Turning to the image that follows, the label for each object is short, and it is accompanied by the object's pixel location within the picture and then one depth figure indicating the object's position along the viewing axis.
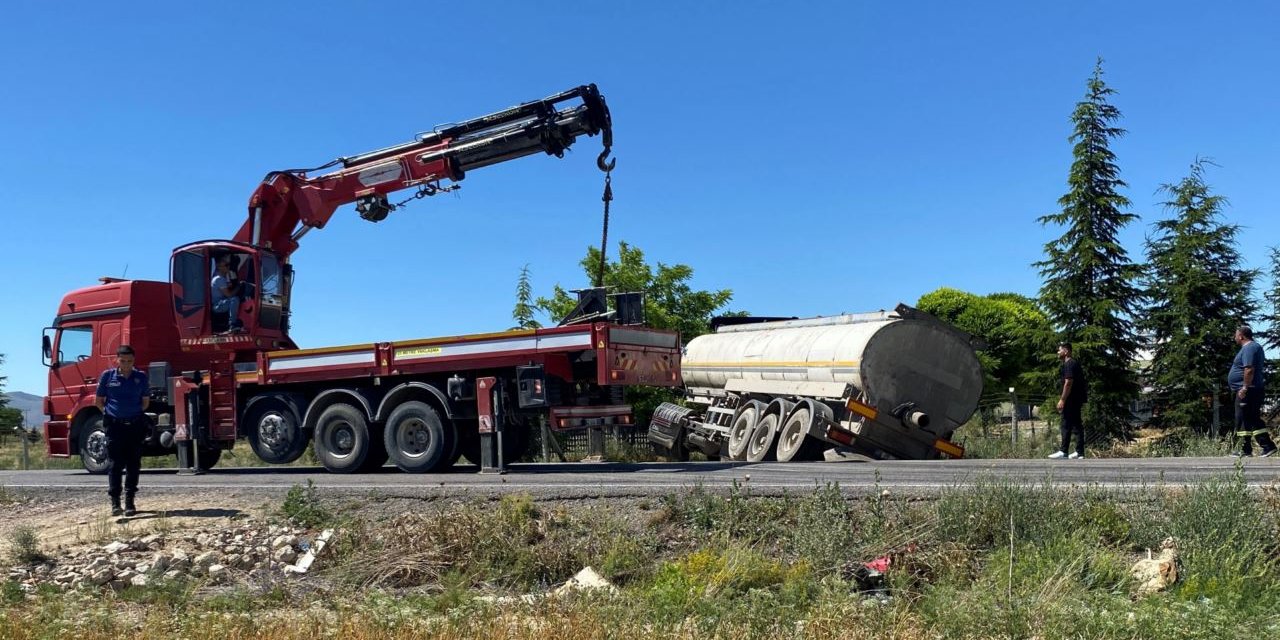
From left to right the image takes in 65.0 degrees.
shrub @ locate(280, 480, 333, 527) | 9.12
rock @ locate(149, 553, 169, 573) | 7.91
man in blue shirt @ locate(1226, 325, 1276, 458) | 12.98
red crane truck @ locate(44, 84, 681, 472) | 12.83
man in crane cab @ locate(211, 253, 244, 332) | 14.89
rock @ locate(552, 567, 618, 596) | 6.75
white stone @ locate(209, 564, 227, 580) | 7.79
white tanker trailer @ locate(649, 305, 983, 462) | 16.06
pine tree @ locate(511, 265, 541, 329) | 29.51
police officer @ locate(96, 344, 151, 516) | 9.92
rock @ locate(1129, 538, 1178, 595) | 6.54
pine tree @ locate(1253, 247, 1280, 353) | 22.44
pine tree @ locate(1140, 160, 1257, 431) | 21.92
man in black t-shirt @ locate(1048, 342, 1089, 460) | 14.72
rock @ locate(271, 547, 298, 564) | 8.23
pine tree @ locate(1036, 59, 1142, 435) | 22.02
